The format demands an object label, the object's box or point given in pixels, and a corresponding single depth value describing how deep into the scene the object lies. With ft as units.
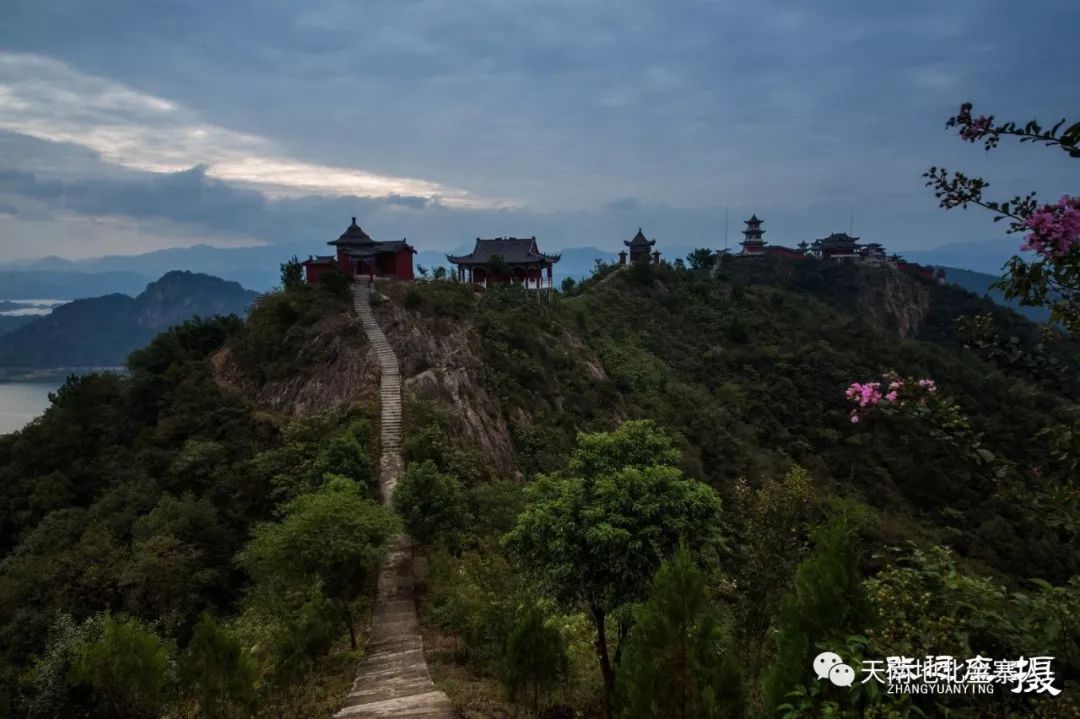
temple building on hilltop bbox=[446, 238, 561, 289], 159.02
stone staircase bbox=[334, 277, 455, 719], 37.58
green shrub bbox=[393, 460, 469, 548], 57.52
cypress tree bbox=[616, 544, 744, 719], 24.67
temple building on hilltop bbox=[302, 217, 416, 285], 124.77
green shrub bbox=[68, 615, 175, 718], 36.86
